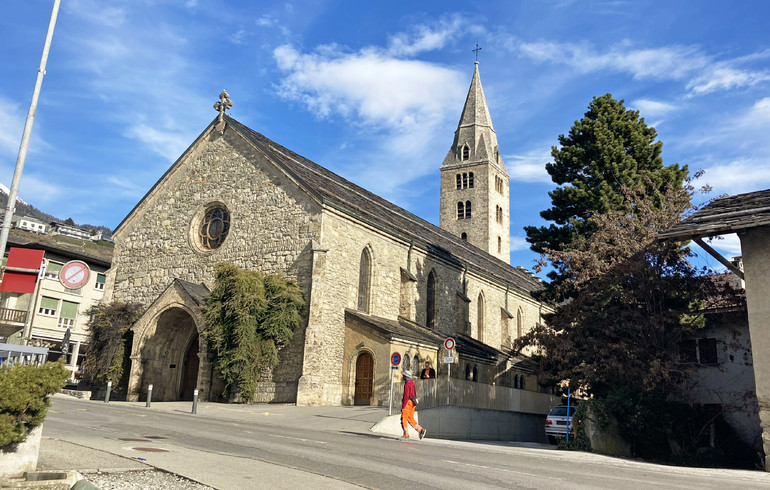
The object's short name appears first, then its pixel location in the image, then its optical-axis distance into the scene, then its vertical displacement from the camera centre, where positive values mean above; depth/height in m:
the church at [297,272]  25.12 +5.58
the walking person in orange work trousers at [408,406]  16.22 -0.16
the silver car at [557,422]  21.33 -0.48
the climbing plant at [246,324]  23.84 +2.56
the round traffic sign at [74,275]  13.59 +2.30
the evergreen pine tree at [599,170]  23.98 +9.34
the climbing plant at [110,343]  27.19 +1.79
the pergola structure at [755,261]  14.12 +3.65
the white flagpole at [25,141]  9.87 +4.01
